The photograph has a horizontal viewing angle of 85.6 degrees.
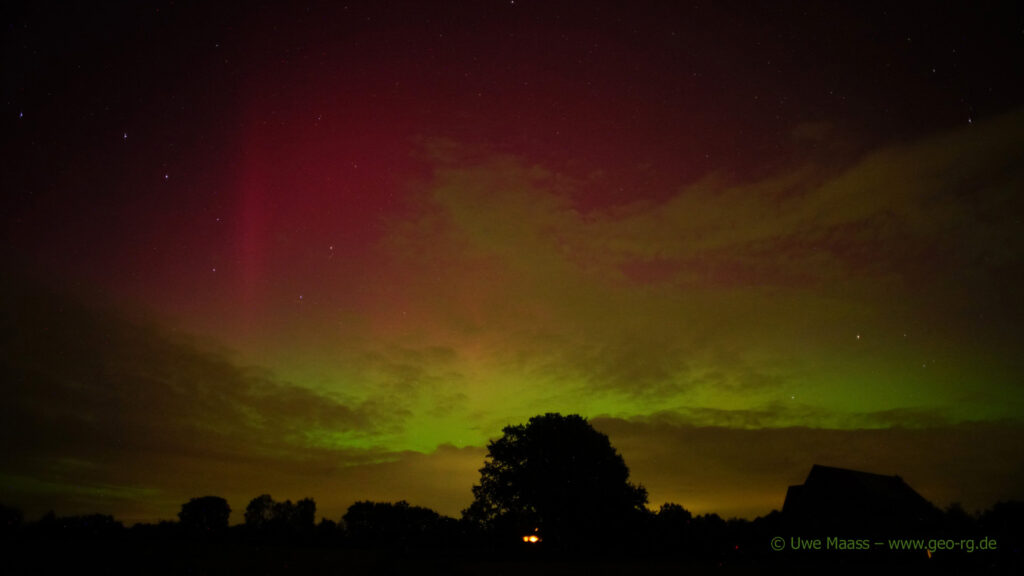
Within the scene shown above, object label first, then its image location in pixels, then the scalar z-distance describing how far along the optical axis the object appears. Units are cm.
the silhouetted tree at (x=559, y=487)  4306
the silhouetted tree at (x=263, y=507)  11666
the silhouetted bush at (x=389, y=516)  8369
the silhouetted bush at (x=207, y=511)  9988
